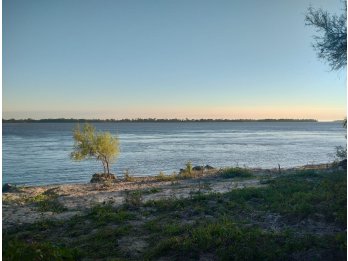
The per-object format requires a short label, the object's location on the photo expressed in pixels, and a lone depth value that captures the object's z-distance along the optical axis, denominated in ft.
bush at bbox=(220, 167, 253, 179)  89.96
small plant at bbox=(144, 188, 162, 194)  69.83
